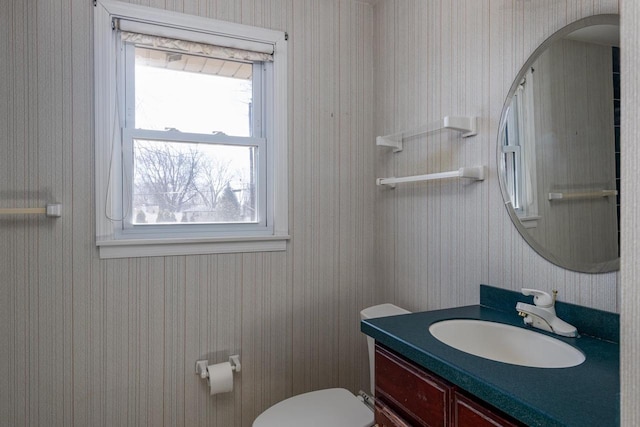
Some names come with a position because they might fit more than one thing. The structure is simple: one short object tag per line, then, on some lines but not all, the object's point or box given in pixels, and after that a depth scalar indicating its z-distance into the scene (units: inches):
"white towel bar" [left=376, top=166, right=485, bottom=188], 59.7
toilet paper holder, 72.2
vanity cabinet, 35.9
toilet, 60.4
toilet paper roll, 70.7
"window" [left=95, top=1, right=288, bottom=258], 69.0
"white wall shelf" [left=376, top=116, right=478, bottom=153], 60.6
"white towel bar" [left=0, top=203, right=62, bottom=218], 58.7
